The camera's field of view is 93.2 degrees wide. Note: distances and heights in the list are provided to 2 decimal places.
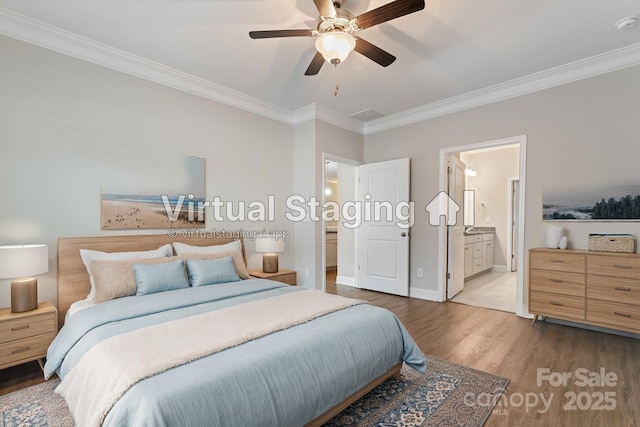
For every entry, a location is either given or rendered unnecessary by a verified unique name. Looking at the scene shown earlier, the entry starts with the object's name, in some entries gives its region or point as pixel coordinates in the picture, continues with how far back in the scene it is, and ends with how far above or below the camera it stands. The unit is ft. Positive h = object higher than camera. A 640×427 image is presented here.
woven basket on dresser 9.64 -0.90
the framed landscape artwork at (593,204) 9.91 +0.38
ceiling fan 6.29 +4.15
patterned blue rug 5.98 -4.09
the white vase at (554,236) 10.90 -0.76
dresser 9.21 -2.36
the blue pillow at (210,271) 9.47 -1.87
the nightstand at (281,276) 12.33 -2.56
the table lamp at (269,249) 12.72 -1.51
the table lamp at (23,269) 7.07 -1.38
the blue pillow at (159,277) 8.46 -1.86
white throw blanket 4.28 -2.20
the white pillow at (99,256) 8.78 -1.33
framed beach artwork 9.84 +0.57
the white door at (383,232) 15.19 -0.95
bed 4.04 -2.36
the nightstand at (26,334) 7.05 -2.95
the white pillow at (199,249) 10.62 -1.30
